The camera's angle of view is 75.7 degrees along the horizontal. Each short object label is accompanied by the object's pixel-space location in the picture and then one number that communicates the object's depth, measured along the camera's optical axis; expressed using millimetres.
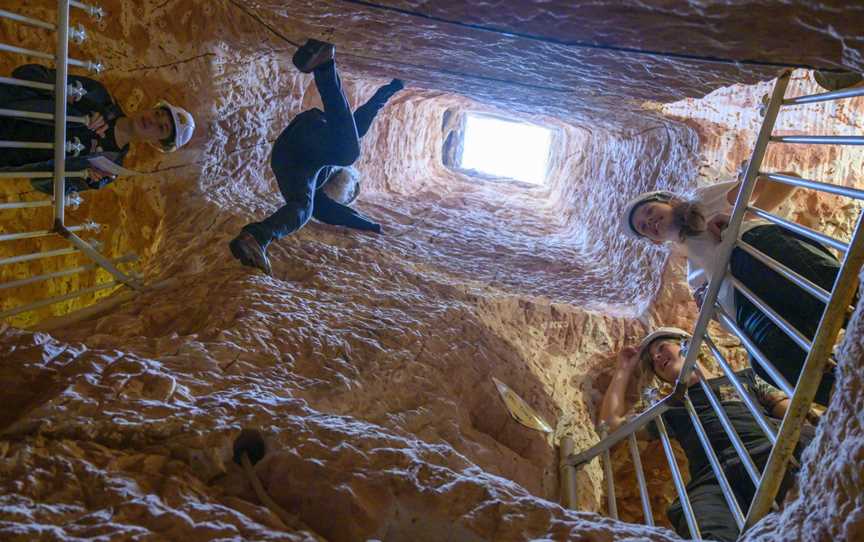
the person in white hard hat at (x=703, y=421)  1831
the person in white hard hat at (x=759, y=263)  1723
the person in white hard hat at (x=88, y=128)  2246
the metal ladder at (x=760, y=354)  1198
